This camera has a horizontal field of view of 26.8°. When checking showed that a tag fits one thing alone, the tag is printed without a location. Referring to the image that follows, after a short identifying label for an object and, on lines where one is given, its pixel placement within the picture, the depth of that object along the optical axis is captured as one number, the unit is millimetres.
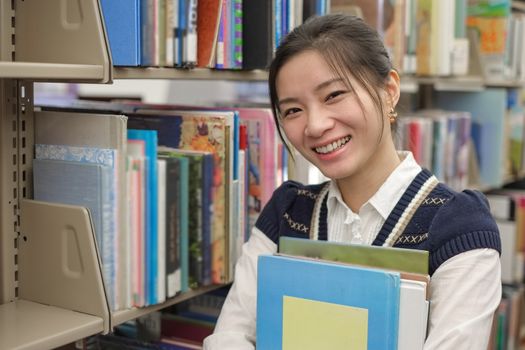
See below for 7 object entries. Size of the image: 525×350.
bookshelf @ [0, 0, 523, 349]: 1450
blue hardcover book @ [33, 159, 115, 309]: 1503
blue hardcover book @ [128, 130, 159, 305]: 1550
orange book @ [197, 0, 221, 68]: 1665
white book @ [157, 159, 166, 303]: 1571
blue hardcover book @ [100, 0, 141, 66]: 1529
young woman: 1430
